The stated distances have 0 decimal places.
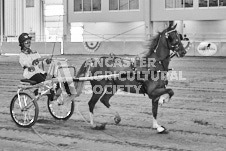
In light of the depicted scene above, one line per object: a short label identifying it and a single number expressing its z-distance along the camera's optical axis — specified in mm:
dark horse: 10855
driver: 11919
